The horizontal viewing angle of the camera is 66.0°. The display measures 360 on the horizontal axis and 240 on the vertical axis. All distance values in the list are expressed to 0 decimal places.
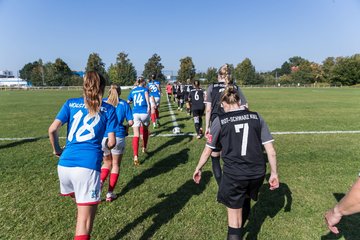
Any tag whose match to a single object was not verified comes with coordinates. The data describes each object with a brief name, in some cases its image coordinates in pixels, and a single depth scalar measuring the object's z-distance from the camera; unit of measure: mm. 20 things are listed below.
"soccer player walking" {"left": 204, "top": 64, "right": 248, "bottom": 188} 4704
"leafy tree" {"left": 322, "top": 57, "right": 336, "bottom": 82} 83644
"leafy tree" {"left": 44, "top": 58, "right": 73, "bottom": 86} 80438
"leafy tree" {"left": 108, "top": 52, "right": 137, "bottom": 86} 77625
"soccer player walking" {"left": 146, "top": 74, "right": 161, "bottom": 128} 11727
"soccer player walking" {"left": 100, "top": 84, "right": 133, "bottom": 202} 4738
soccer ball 10377
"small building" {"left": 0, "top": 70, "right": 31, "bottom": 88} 92469
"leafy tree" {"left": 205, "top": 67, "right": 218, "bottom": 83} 85712
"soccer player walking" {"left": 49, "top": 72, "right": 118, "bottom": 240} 2721
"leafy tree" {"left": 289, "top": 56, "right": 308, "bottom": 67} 171075
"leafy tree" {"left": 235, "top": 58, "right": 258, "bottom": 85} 91500
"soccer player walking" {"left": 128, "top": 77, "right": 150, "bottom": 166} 7118
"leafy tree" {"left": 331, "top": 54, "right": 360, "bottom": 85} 77000
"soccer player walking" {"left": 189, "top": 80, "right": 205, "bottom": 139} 9859
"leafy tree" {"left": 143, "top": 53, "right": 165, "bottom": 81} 89638
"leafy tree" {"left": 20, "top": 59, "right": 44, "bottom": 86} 81512
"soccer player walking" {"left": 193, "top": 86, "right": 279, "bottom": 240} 2840
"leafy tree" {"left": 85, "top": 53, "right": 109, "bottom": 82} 77312
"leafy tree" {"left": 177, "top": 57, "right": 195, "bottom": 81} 88312
